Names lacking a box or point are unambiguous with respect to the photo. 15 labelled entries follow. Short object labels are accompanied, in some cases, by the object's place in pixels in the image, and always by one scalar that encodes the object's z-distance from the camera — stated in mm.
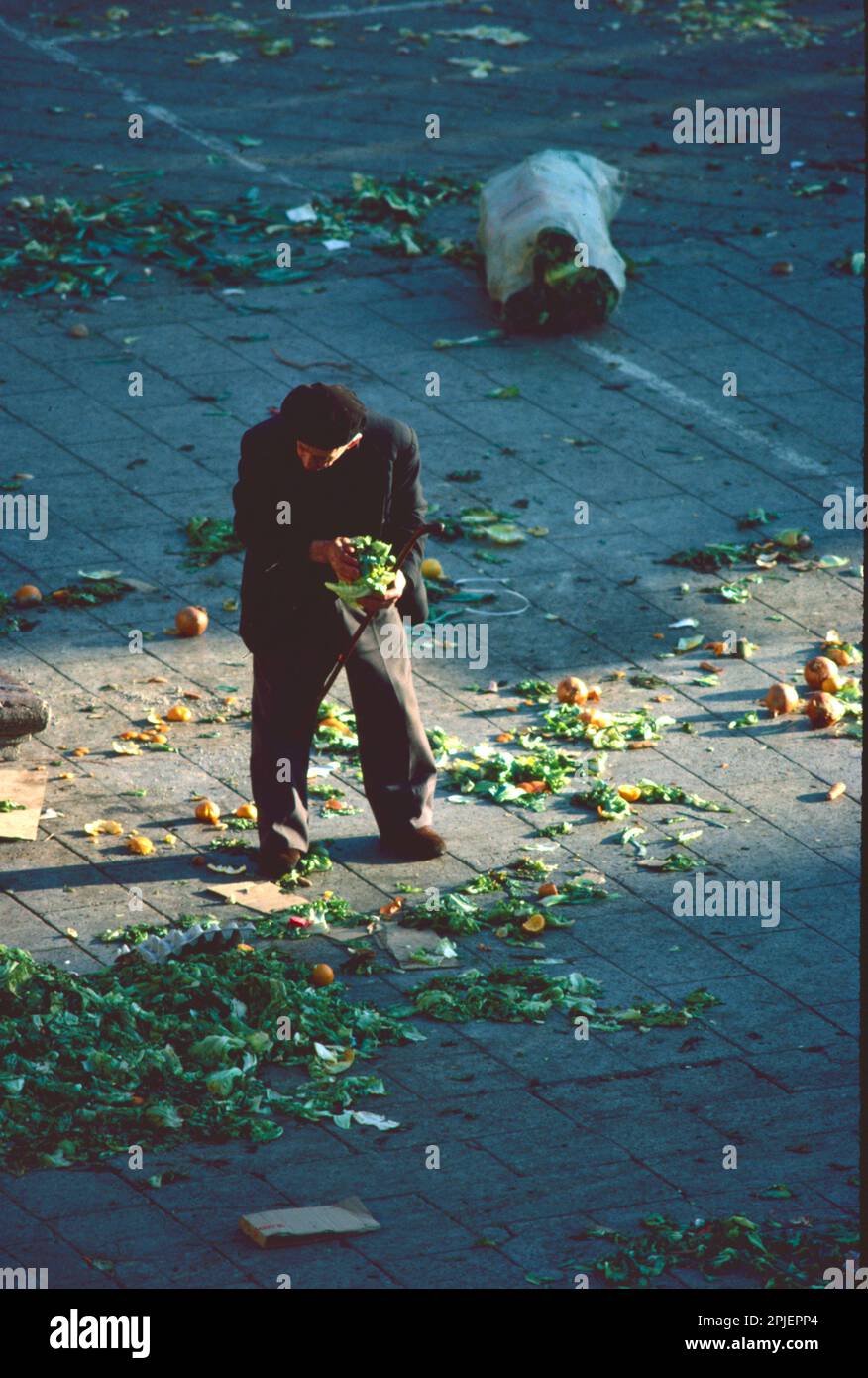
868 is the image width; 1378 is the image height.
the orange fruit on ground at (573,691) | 18203
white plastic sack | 25547
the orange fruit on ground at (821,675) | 18359
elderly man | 14781
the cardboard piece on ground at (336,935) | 14328
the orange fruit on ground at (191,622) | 18922
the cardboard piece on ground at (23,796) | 15687
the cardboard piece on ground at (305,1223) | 10785
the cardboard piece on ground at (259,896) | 14875
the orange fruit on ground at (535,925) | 14523
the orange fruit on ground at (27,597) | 19375
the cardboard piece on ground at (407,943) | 14102
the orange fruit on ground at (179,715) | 17687
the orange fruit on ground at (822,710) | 17859
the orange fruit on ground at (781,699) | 18094
